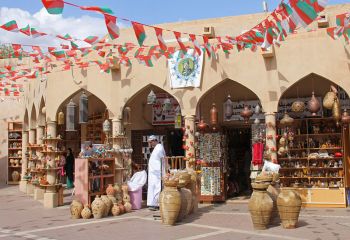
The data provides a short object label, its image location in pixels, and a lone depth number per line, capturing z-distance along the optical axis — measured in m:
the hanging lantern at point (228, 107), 11.98
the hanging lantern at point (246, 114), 11.07
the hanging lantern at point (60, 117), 12.89
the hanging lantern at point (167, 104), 12.30
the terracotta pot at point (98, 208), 9.23
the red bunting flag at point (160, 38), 8.34
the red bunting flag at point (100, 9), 6.61
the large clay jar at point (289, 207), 7.46
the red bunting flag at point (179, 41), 9.07
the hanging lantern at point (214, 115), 11.37
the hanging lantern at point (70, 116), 11.83
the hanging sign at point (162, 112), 13.52
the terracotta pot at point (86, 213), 9.23
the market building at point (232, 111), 10.56
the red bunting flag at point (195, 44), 9.42
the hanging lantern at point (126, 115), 12.32
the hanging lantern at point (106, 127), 12.18
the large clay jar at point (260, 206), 7.44
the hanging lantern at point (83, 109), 11.71
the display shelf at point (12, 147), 19.03
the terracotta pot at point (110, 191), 9.84
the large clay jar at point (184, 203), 8.57
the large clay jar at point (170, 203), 8.10
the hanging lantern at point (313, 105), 10.58
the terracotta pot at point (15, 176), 18.92
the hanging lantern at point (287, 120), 10.66
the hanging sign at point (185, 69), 11.34
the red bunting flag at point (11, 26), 8.31
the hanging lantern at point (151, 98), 11.56
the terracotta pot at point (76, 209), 9.30
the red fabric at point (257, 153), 10.71
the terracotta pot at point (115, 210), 9.54
